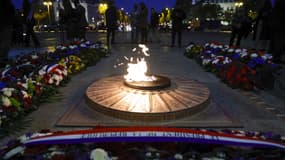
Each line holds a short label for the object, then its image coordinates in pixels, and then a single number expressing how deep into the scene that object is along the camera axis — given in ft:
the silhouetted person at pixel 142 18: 40.93
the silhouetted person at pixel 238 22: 32.50
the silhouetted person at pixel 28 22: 37.83
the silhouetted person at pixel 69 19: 33.78
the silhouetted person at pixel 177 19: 36.63
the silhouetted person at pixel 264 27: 29.32
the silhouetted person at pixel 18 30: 38.86
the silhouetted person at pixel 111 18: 38.54
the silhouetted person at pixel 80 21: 34.32
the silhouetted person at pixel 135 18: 41.71
